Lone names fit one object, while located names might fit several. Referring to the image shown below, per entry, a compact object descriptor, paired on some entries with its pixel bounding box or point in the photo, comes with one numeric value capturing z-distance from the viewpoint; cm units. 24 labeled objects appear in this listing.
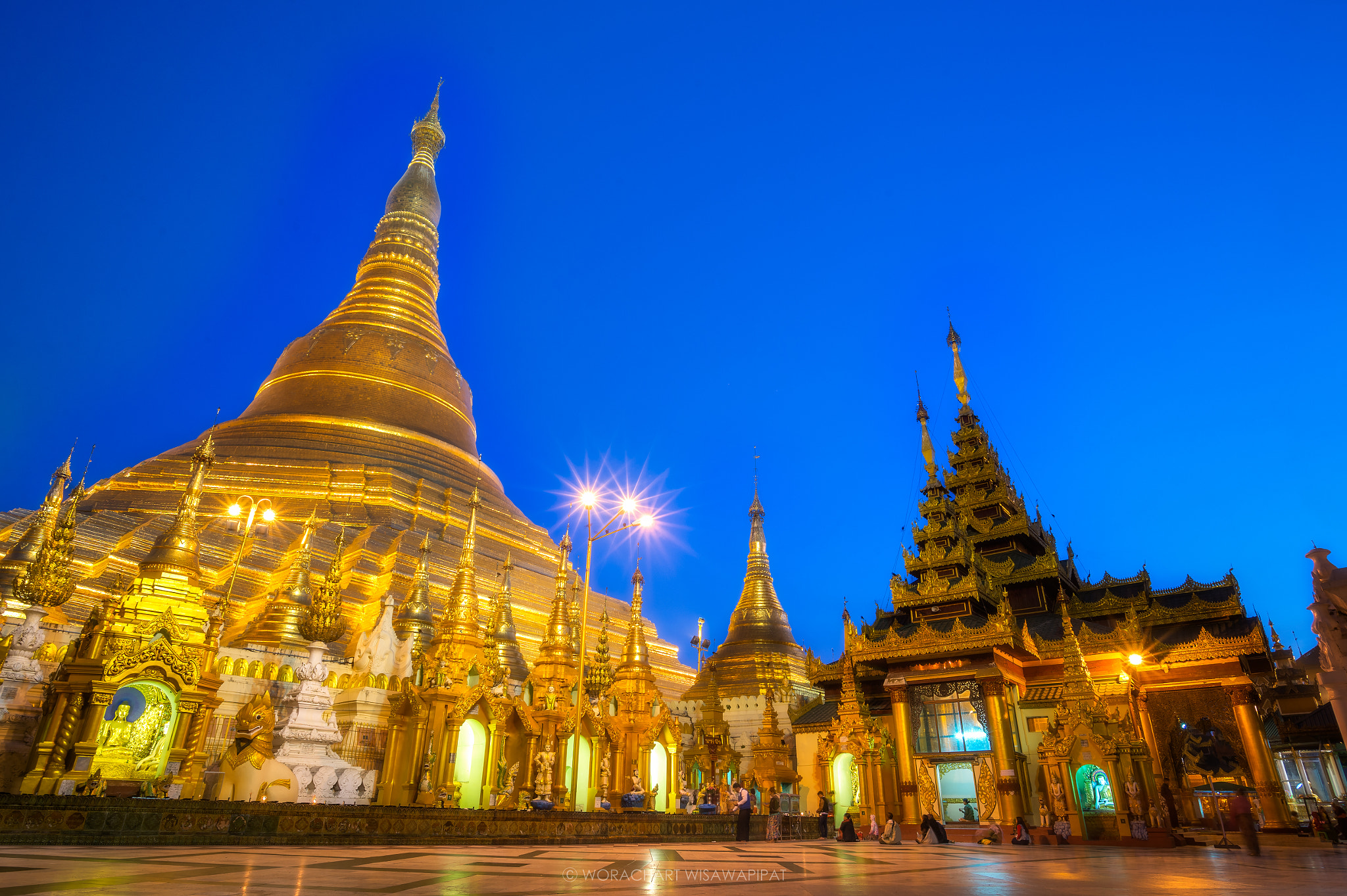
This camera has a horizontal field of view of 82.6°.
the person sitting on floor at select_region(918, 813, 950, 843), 1655
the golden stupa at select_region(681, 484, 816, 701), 3416
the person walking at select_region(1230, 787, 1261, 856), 1127
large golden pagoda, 2592
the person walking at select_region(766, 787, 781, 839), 1608
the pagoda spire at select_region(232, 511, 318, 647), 1933
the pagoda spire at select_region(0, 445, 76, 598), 1812
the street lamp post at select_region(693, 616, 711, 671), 4034
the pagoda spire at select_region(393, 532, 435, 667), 2200
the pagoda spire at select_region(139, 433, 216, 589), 1606
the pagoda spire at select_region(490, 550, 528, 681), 2427
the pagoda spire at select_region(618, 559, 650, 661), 2259
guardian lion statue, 1340
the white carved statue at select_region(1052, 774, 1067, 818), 1819
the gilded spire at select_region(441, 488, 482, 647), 2162
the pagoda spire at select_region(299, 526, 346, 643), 1927
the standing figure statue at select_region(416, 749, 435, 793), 1506
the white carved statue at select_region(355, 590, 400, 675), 1781
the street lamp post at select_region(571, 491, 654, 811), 1518
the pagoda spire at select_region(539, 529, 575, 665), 2245
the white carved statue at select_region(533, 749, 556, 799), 1791
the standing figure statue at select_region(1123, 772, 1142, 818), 1717
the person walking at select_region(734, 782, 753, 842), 1469
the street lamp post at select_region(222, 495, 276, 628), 2898
